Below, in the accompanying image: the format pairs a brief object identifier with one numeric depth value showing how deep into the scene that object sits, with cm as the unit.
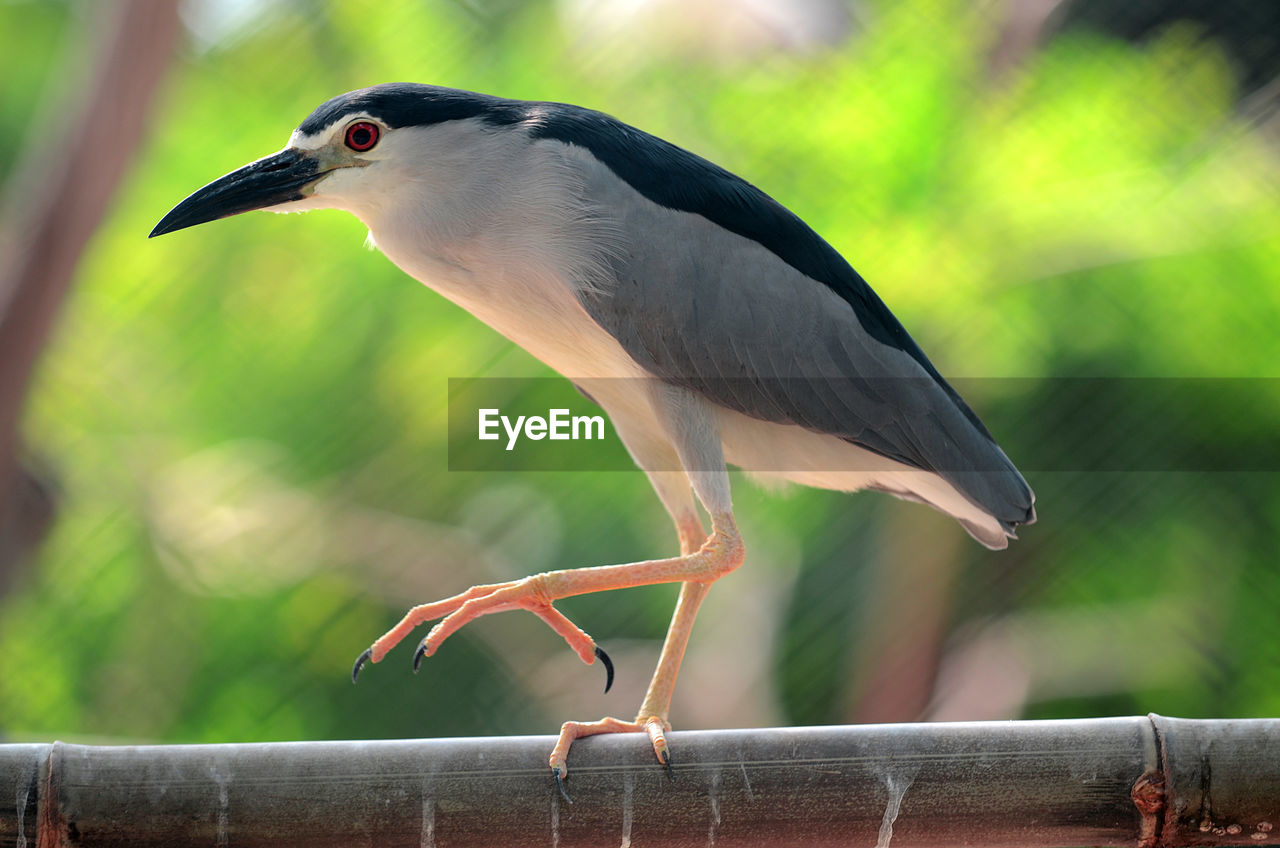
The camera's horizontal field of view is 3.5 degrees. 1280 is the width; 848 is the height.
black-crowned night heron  886
